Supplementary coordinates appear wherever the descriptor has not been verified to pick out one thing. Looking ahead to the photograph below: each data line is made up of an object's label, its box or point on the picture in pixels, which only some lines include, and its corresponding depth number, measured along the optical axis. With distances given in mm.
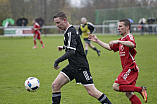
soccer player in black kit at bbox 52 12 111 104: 9234
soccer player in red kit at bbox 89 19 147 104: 9359
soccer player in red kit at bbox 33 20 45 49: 41344
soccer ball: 10690
